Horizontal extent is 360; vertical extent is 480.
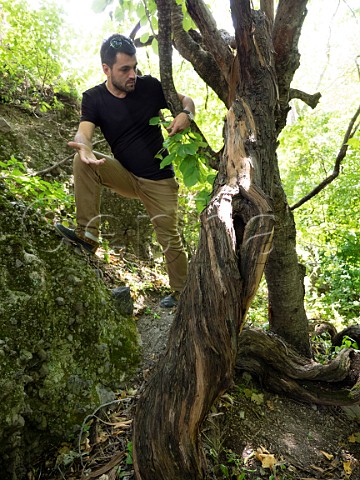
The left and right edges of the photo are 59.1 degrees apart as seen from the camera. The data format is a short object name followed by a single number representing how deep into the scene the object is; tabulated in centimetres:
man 246
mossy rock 165
